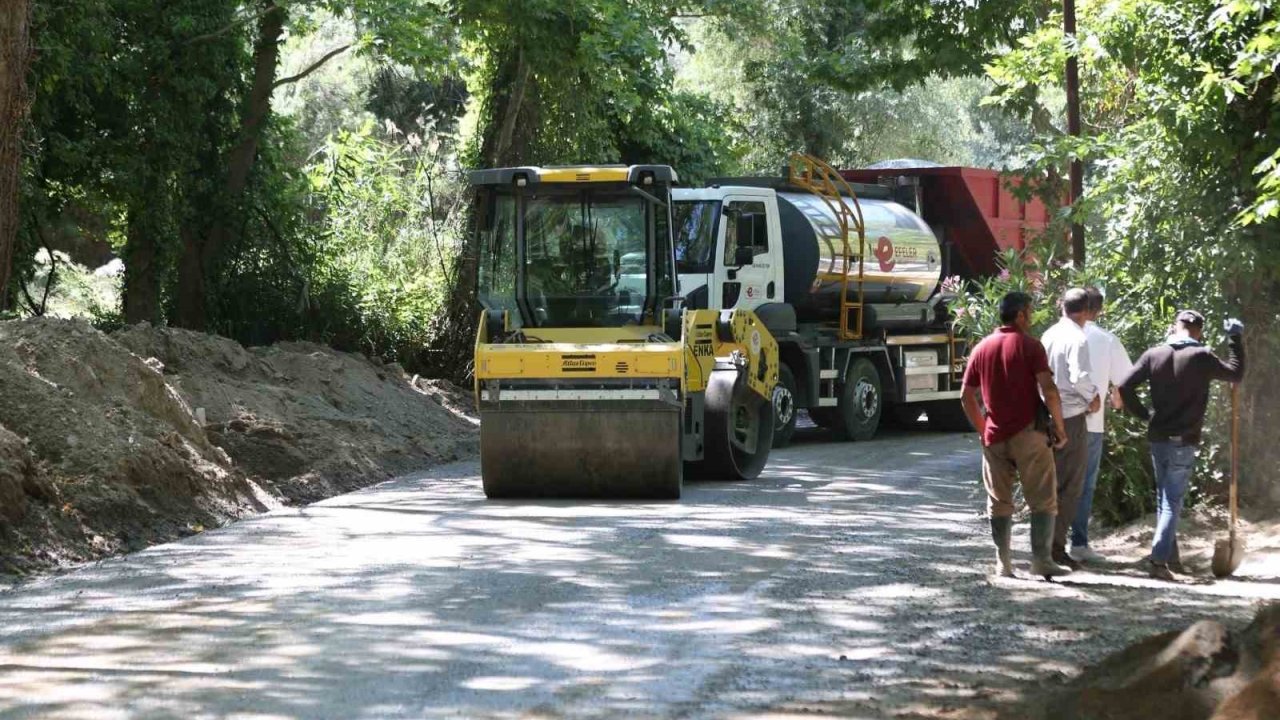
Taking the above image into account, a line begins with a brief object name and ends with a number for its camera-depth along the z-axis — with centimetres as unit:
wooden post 1582
